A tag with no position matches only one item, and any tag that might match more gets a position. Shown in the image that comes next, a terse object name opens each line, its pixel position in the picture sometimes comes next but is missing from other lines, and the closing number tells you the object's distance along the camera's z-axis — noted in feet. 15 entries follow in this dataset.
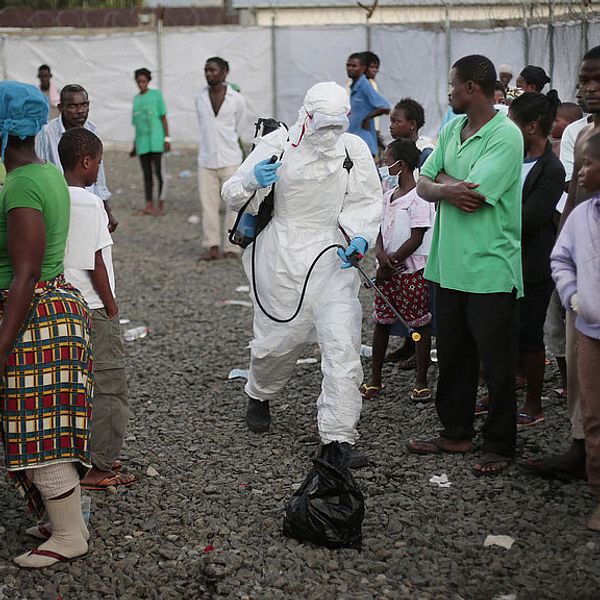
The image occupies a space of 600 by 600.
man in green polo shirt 15.31
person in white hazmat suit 16.14
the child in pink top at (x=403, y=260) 19.58
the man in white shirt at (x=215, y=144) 35.22
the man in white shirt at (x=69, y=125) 20.40
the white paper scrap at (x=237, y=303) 29.37
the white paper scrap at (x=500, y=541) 13.65
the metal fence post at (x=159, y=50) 66.39
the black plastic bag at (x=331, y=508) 13.46
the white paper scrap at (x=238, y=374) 22.08
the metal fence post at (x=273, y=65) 63.05
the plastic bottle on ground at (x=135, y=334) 25.91
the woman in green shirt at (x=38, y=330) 11.81
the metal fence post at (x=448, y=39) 47.93
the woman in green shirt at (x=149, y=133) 44.34
